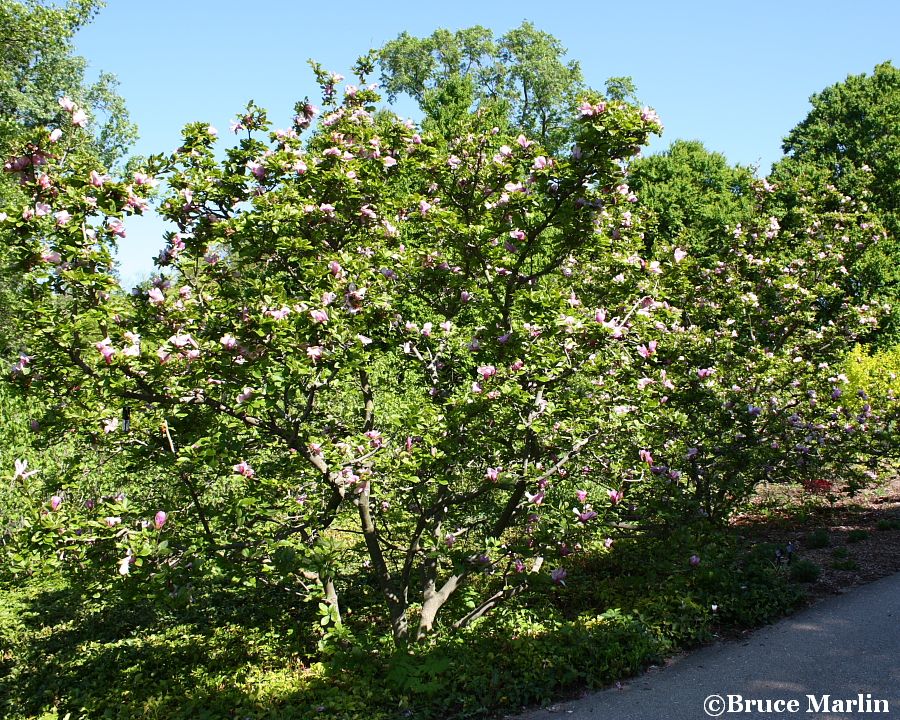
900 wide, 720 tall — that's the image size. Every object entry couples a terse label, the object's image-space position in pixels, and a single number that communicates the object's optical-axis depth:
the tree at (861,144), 16.32
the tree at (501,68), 28.48
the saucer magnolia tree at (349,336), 3.88
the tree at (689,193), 18.29
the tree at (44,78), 14.62
